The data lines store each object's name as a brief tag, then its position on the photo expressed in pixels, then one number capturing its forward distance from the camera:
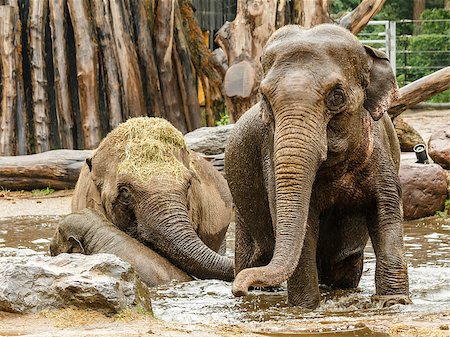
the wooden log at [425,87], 16.66
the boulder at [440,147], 15.05
